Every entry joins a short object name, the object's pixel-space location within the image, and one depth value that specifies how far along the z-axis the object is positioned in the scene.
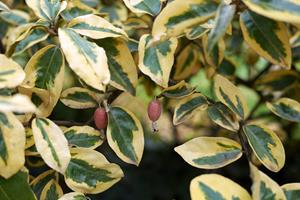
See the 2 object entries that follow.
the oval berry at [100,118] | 0.62
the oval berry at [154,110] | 0.61
